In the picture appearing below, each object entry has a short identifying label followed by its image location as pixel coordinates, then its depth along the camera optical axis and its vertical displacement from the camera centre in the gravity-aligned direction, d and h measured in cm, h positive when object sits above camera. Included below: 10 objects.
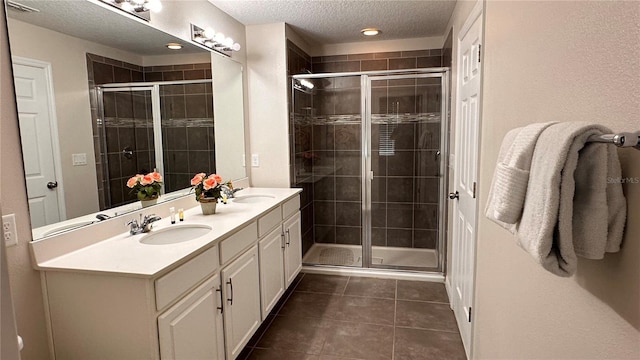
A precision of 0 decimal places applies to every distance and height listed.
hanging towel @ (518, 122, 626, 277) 69 -13
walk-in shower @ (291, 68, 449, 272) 364 -28
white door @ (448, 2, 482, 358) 210 -23
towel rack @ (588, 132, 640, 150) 60 -1
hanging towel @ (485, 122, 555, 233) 82 -10
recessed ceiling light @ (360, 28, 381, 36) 360 +108
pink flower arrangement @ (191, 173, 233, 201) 239 -29
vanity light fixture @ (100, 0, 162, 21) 201 +79
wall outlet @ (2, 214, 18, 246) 141 -32
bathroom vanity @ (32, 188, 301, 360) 145 -66
